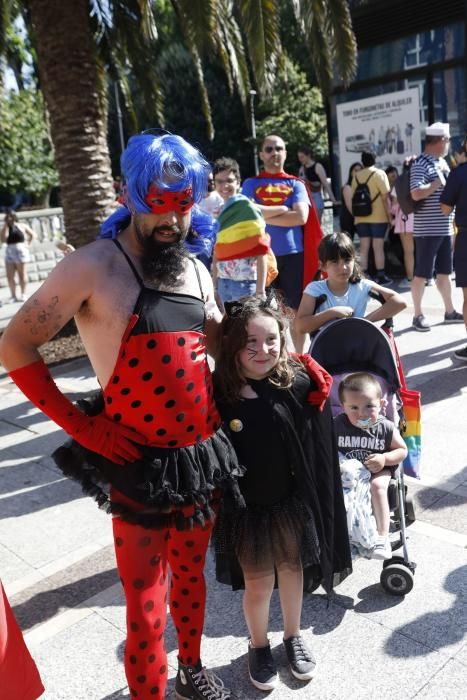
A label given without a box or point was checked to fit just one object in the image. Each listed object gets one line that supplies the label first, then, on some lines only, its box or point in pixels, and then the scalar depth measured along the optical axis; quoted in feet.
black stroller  10.38
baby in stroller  9.04
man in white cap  21.77
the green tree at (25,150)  66.28
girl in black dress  7.50
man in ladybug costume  6.23
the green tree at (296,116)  84.64
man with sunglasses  16.60
